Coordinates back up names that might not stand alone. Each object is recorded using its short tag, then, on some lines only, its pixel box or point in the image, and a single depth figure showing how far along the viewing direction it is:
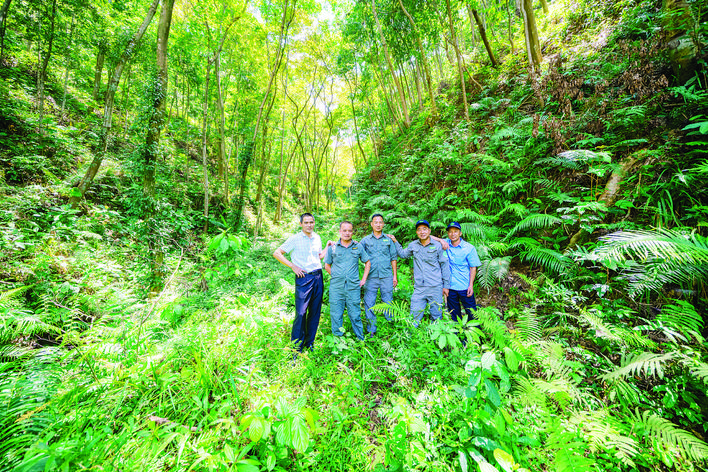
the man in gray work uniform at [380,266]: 4.00
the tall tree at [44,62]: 6.33
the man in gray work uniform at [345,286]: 3.65
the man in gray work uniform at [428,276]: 3.52
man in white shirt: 3.43
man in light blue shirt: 3.54
